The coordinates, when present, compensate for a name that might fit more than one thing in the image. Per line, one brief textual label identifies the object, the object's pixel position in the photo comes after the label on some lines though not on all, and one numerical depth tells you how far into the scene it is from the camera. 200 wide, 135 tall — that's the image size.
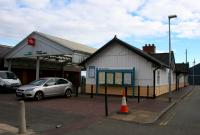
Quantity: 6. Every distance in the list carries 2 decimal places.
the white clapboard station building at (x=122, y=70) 13.49
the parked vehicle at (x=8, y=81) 14.23
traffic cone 8.35
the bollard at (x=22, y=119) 5.50
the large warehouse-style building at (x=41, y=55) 14.87
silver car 10.97
